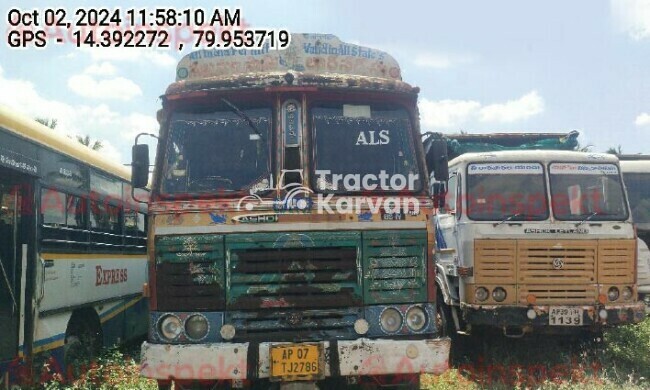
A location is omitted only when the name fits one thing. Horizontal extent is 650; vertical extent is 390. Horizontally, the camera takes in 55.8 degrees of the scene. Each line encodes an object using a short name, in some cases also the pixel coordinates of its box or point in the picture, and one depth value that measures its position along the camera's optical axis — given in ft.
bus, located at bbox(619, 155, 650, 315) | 37.04
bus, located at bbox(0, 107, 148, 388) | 20.34
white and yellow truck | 24.49
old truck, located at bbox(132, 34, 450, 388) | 15.42
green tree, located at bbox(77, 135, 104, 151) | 82.22
